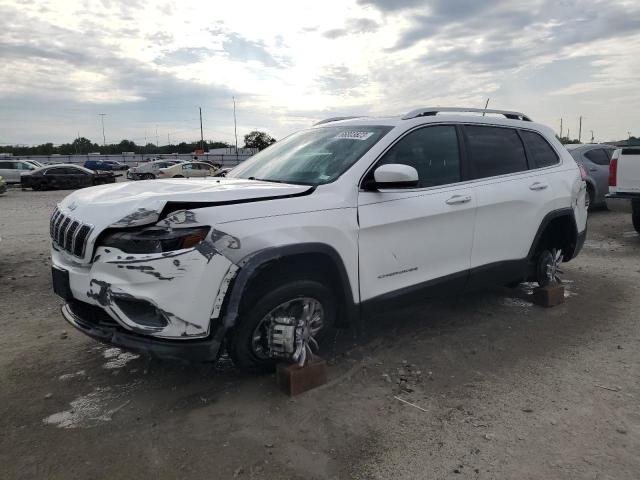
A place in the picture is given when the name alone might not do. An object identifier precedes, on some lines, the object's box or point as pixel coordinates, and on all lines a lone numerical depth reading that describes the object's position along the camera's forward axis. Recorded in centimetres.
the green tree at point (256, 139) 9062
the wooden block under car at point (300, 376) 318
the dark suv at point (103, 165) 5462
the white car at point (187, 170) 3000
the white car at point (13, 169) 2686
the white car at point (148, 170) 3300
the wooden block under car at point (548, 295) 503
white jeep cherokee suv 276
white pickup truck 823
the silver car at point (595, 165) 1148
